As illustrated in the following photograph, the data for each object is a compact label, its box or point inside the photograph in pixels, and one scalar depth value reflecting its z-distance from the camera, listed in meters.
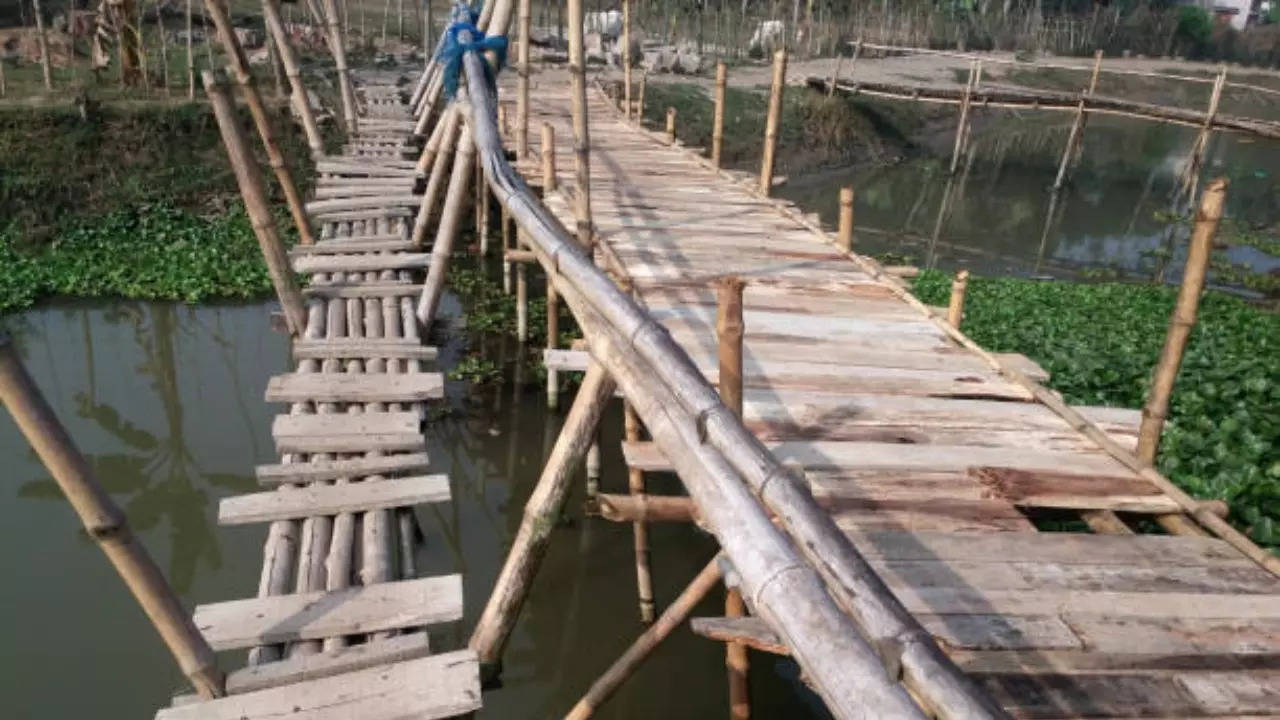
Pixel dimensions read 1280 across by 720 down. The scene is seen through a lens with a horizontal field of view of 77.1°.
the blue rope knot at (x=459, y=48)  6.33
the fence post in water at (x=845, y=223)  5.71
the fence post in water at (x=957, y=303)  4.66
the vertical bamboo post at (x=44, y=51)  11.98
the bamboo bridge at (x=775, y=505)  2.20
